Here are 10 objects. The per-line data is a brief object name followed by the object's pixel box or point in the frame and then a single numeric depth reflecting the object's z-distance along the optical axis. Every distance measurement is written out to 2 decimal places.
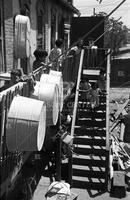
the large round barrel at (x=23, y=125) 4.23
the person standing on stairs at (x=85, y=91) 11.52
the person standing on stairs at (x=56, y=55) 7.85
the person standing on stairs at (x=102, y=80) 12.23
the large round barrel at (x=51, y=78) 6.00
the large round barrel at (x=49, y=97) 5.44
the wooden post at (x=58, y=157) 8.10
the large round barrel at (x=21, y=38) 6.77
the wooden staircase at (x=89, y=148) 8.88
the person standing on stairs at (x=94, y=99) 11.45
